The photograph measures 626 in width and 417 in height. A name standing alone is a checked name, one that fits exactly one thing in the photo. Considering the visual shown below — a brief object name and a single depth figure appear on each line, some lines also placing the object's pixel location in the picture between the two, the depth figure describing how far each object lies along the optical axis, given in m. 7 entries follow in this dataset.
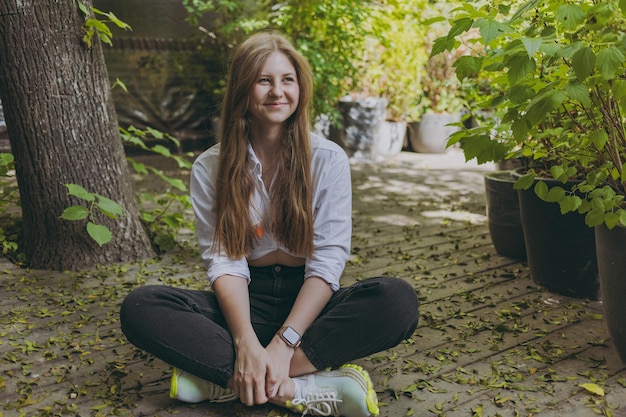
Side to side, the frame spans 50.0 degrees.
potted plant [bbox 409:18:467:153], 7.34
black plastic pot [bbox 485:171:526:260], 3.38
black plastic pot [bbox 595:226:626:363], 2.12
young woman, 1.94
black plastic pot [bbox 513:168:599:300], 2.83
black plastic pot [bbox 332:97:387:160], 6.89
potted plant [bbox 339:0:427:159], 6.88
